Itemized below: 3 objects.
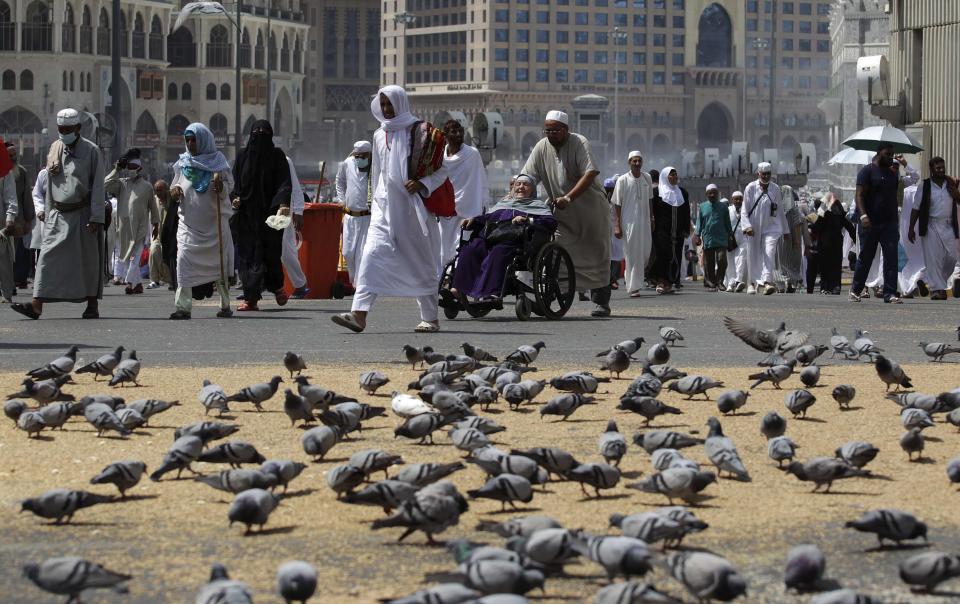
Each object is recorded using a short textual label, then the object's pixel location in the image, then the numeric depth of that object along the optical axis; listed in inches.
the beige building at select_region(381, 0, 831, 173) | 7234.3
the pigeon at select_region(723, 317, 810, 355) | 471.8
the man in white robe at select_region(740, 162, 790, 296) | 997.2
